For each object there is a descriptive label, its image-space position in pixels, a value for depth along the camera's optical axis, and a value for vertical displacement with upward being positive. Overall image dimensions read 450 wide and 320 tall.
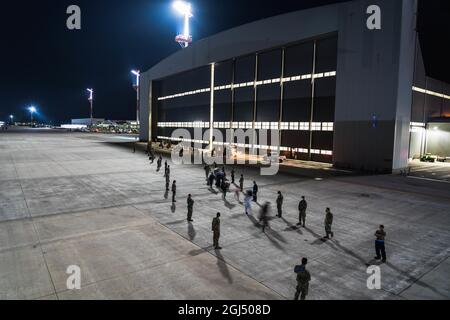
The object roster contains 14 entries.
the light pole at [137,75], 82.19 +15.08
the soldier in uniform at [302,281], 8.02 -3.63
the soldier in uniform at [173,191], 18.94 -3.41
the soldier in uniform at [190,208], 14.72 -3.50
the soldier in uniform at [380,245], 10.76 -3.63
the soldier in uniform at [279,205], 15.95 -3.45
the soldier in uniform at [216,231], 11.68 -3.56
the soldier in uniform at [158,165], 31.48 -3.12
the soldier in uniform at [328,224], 12.83 -3.53
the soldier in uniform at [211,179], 23.38 -3.29
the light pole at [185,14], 84.94 +32.42
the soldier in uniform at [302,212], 14.49 -3.46
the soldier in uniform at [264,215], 13.90 -3.50
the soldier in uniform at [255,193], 19.22 -3.45
